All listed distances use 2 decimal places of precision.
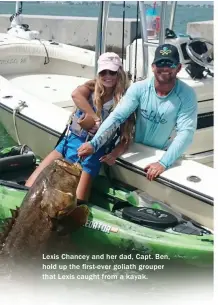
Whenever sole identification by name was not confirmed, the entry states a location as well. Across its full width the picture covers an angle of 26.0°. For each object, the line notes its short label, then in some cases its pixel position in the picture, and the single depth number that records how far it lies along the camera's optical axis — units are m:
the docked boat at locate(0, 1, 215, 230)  3.30
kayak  3.09
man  3.35
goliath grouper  2.94
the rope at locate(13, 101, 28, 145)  4.92
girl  3.61
